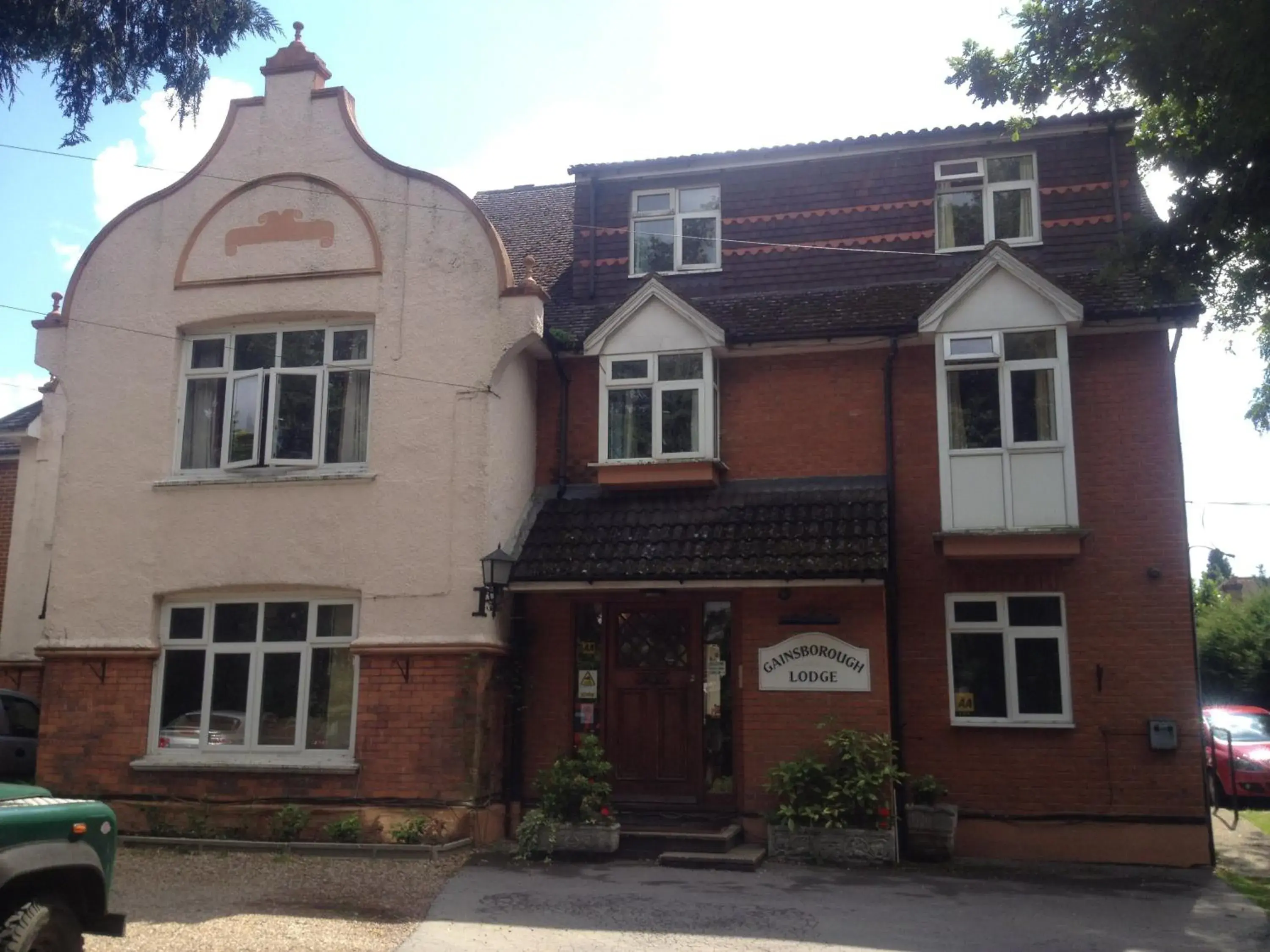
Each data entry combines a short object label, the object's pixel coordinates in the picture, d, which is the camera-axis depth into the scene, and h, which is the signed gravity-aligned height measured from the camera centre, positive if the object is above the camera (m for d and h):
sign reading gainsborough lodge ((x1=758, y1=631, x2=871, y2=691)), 12.77 +0.49
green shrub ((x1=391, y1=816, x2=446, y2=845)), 12.35 -1.29
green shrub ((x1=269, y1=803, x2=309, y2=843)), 12.72 -1.27
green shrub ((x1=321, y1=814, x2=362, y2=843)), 12.57 -1.32
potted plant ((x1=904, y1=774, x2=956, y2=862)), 12.39 -1.20
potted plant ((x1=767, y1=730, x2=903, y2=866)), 11.91 -0.94
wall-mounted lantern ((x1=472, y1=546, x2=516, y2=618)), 12.81 +1.36
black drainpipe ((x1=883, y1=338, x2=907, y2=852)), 13.25 +1.37
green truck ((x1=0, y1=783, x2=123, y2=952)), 6.02 -0.88
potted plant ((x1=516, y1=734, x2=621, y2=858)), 12.12 -1.08
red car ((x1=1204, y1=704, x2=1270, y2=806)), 18.56 -0.63
